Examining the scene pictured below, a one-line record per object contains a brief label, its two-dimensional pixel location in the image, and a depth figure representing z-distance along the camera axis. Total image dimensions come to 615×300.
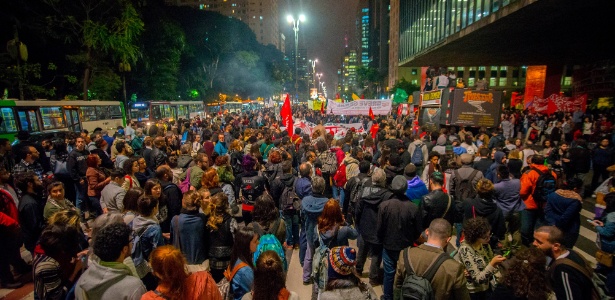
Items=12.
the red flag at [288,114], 12.24
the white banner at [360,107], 16.94
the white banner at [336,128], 14.71
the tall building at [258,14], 144.38
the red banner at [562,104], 19.45
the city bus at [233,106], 52.41
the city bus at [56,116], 15.23
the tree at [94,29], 24.39
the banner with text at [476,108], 13.78
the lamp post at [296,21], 23.00
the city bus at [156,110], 29.55
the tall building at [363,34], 197.00
